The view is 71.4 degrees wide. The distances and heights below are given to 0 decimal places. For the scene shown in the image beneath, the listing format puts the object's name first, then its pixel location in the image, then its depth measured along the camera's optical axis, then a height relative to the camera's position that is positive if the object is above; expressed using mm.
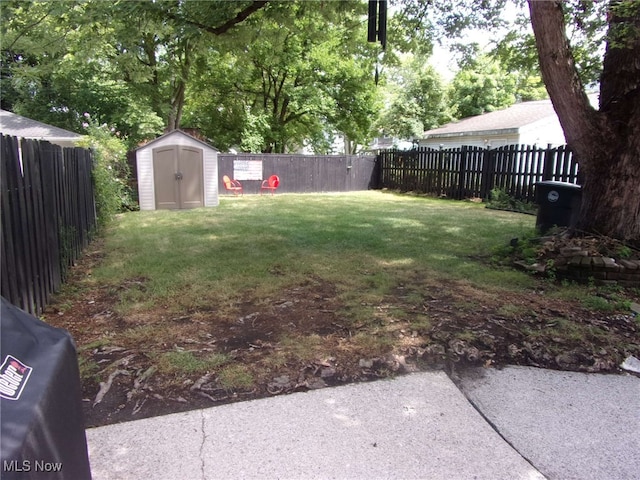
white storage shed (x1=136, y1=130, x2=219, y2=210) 12562 -97
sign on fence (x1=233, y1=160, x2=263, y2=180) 17578 +10
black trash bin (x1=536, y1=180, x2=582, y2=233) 7125 -485
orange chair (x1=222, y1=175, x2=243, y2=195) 17141 -598
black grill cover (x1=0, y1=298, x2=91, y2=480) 1185 -691
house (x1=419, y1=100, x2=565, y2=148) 19141 +1984
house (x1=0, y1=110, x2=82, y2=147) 15336 +1314
